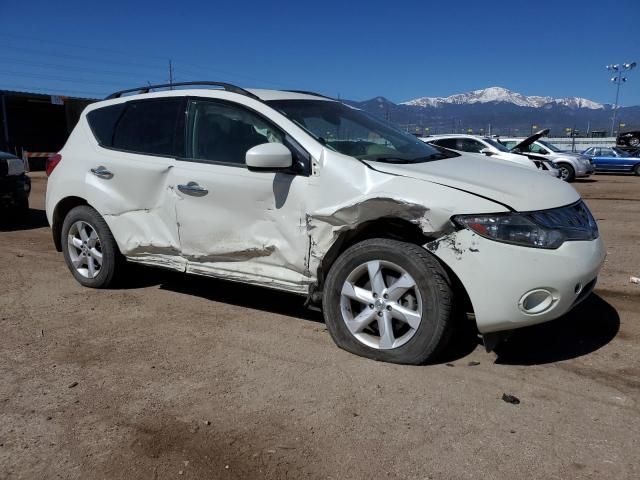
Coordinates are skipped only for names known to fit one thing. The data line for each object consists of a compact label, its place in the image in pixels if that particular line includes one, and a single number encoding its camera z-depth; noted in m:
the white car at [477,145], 16.25
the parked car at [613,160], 25.48
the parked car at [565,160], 20.86
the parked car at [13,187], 8.73
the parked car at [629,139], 32.91
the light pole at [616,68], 44.03
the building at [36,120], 26.57
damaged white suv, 3.16
